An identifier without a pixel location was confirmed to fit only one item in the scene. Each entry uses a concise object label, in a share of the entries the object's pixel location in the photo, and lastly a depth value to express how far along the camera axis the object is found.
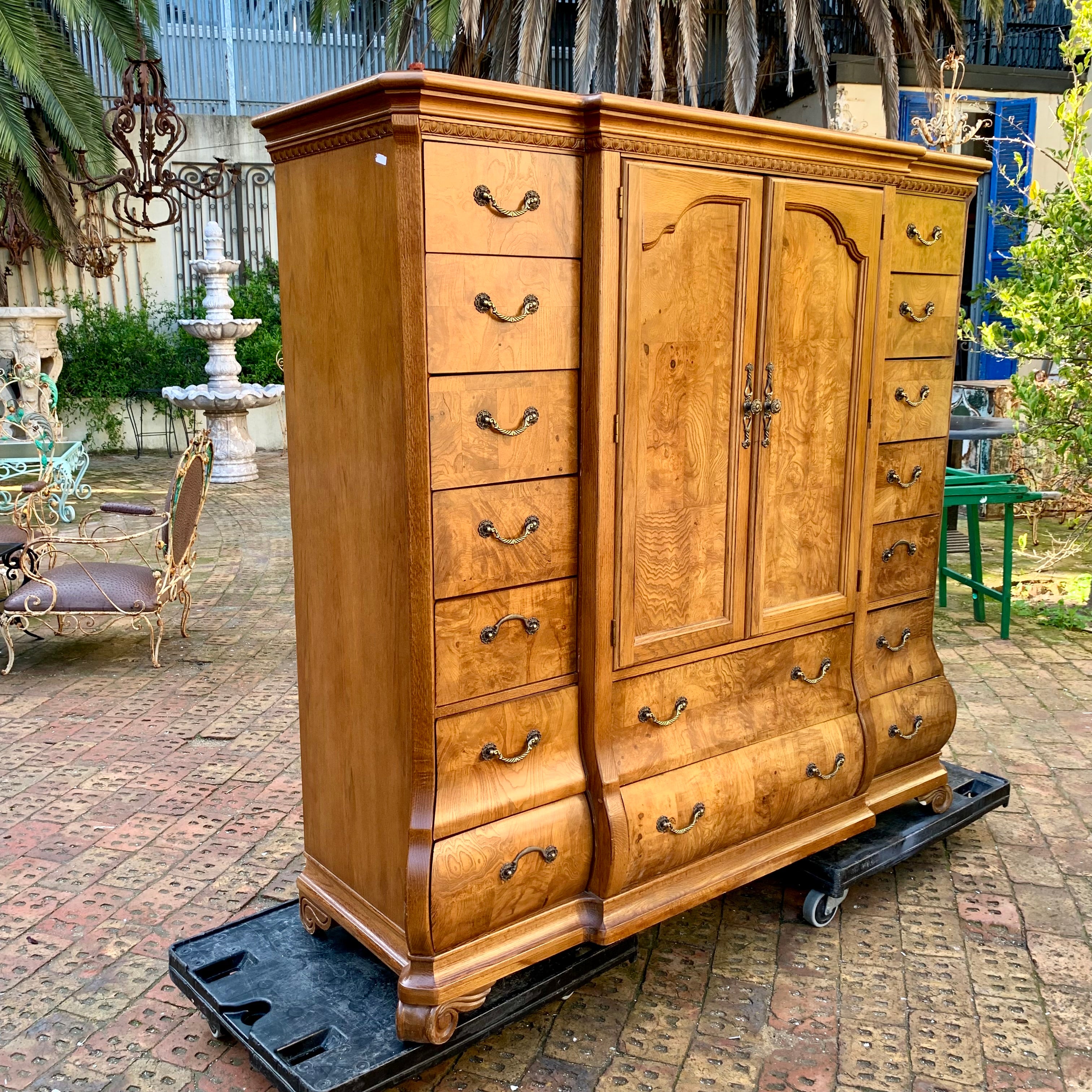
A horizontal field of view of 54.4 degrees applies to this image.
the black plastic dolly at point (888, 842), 3.07
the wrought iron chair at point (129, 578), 5.27
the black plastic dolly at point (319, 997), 2.25
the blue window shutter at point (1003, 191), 10.20
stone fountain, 11.07
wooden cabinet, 2.22
